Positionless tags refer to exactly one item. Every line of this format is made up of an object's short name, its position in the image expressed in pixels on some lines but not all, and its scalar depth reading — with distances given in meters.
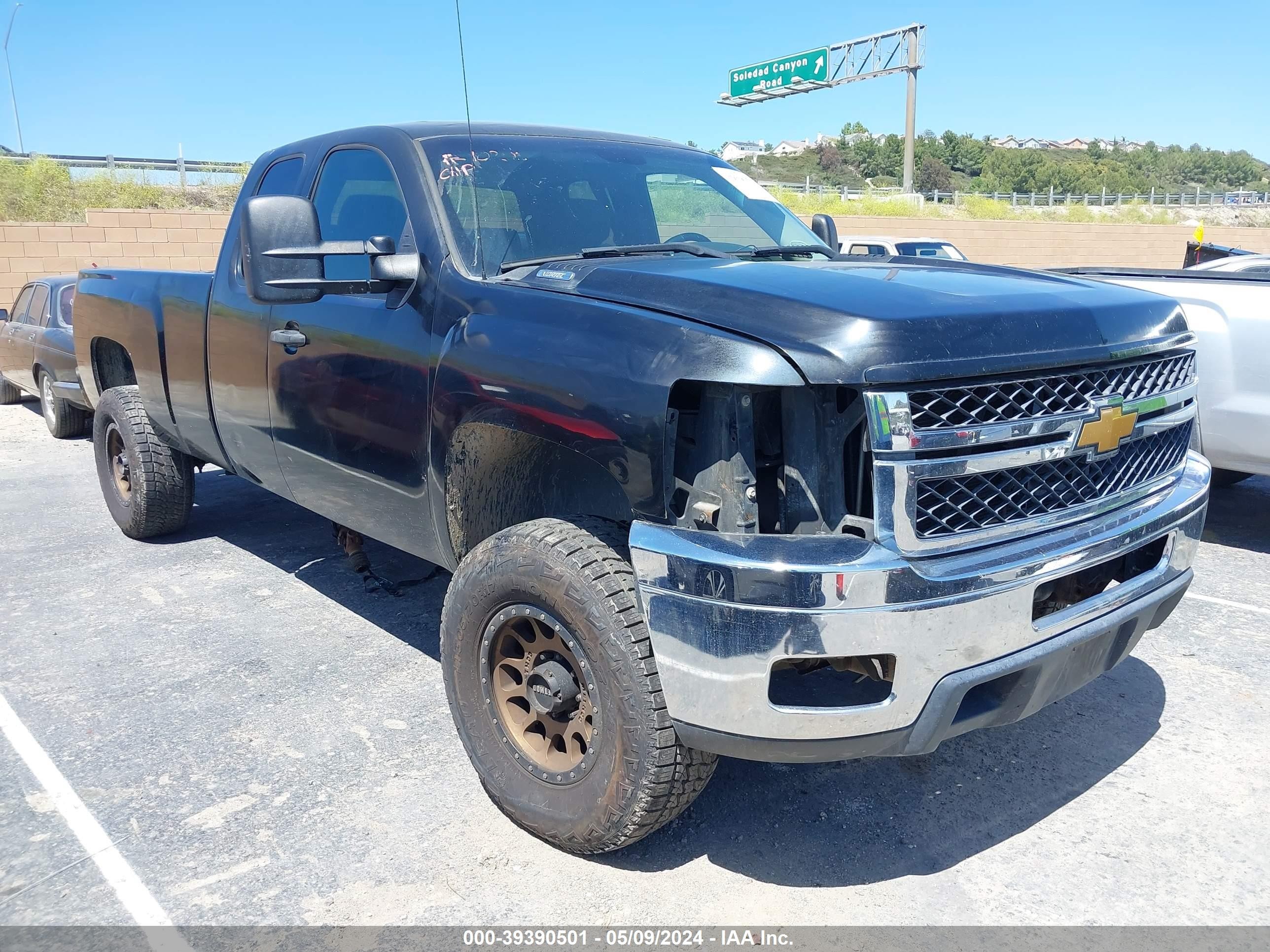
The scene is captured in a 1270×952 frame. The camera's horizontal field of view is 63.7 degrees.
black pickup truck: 2.23
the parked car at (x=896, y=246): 14.98
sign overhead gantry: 32.22
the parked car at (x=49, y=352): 9.16
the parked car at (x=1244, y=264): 7.67
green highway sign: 35.78
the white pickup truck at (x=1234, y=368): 5.21
